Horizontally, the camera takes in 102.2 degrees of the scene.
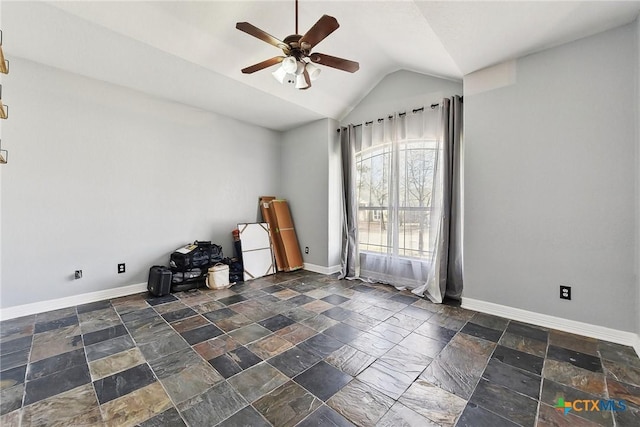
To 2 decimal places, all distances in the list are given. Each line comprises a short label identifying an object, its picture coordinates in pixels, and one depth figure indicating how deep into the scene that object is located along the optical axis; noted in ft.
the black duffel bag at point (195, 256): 12.55
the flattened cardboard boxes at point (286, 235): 16.21
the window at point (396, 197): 12.07
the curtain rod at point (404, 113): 11.66
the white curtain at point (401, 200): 11.31
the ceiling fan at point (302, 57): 6.78
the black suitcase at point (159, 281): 11.53
